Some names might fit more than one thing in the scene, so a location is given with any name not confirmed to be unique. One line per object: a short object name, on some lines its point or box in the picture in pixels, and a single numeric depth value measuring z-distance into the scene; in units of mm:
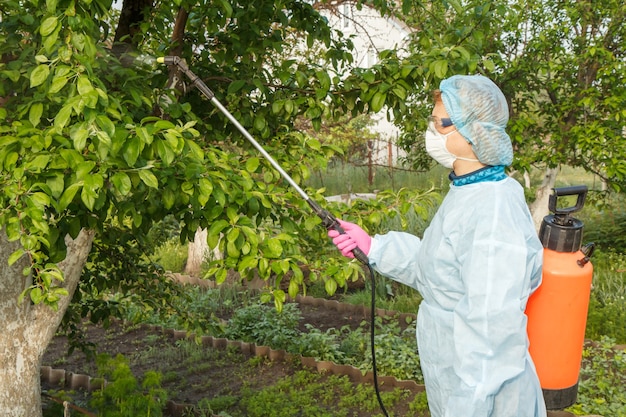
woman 2008
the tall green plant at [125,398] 3674
